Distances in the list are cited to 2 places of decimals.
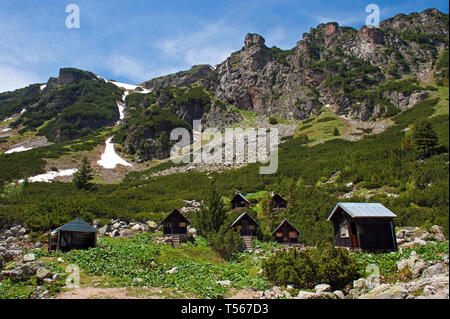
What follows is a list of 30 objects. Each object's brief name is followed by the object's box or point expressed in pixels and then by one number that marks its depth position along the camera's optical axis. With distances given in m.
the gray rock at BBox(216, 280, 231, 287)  13.43
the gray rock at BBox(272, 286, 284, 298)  11.95
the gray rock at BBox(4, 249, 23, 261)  15.63
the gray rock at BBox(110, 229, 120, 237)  24.56
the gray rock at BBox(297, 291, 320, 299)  11.05
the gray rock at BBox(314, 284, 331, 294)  12.05
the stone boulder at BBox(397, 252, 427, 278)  12.24
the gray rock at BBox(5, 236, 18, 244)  21.05
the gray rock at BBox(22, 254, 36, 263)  14.40
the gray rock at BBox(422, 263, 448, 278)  11.39
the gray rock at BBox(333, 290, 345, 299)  11.44
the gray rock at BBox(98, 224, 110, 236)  24.83
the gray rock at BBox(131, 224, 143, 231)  26.58
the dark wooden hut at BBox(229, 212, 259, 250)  24.65
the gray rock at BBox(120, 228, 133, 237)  24.43
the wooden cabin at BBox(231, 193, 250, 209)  34.59
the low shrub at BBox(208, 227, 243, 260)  20.57
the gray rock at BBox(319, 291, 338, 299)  11.11
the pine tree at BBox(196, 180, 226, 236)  25.75
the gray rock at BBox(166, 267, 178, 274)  15.07
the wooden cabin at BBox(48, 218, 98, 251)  17.33
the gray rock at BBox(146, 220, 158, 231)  27.58
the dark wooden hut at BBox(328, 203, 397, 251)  18.28
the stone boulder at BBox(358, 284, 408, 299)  9.38
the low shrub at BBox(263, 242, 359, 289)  13.16
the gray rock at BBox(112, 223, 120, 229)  26.66
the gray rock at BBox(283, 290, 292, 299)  11.79
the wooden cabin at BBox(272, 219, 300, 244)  24.19
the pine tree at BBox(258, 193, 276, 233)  27.61
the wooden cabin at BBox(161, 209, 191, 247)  24.52
